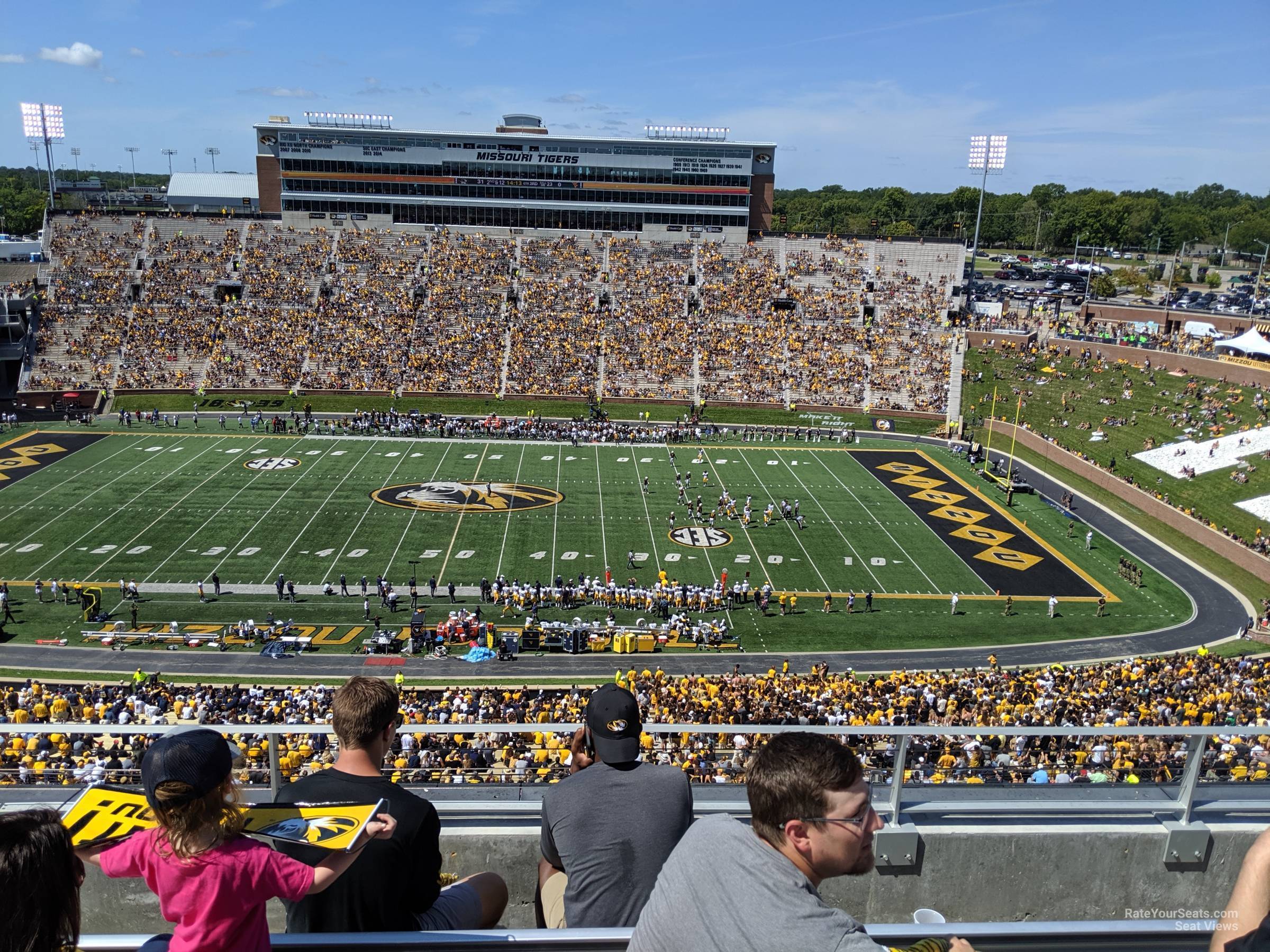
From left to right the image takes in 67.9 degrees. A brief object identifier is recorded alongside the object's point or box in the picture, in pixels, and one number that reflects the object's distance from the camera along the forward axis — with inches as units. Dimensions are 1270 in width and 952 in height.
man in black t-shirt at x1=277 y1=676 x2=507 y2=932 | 146.9
